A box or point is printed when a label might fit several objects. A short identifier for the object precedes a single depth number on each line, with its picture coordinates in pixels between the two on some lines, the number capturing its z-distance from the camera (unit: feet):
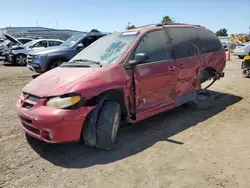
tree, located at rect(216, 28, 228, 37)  228.99
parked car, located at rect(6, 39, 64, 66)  37.44
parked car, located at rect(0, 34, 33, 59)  40.28
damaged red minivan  8.67
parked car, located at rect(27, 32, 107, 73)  24.52
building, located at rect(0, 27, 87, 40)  153.93
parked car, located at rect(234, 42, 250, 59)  44.87
